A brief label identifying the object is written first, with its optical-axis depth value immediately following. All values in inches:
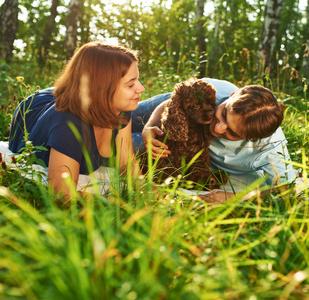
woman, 88.4
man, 93.8
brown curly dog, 99.0
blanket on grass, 95.0
